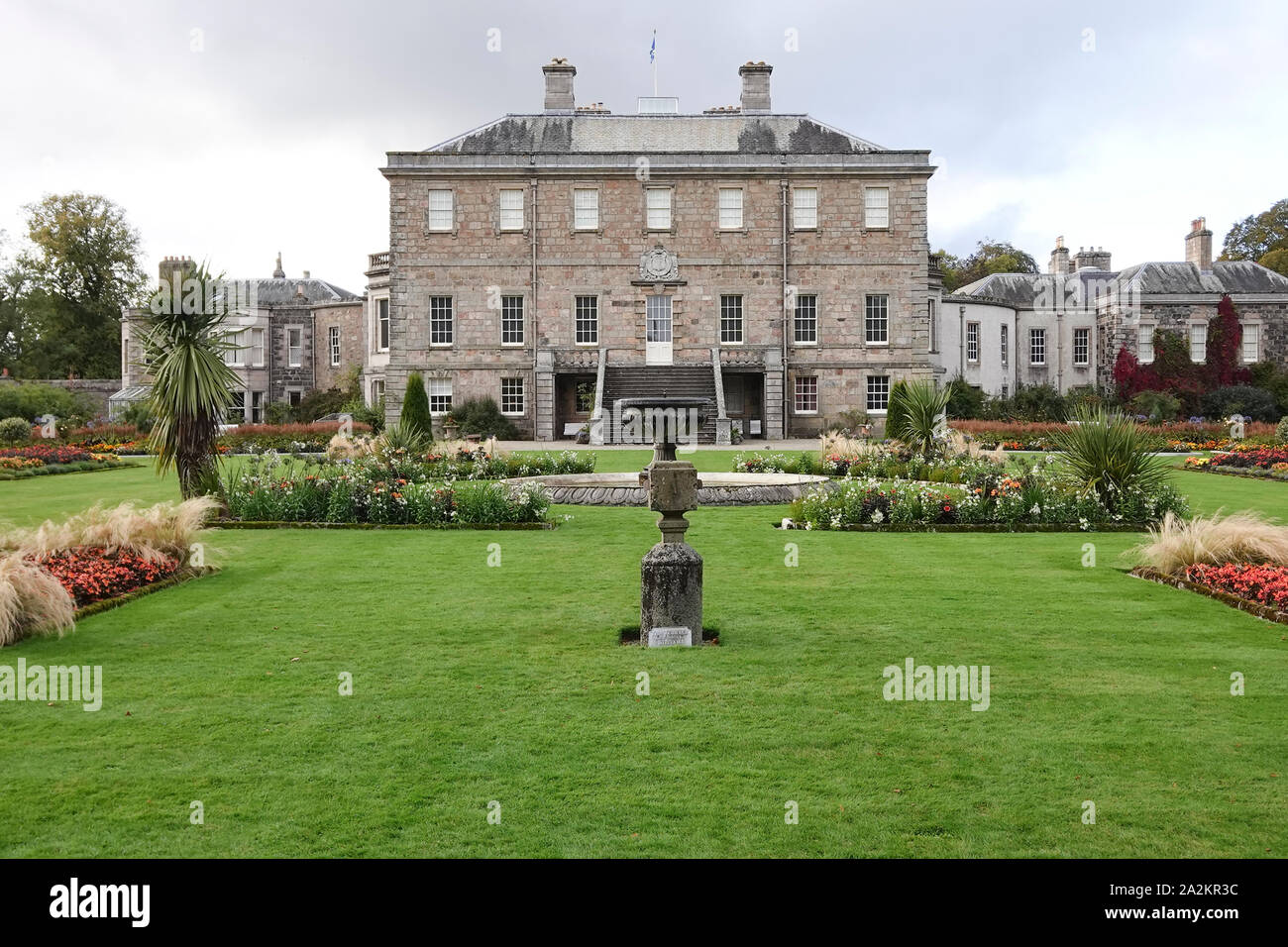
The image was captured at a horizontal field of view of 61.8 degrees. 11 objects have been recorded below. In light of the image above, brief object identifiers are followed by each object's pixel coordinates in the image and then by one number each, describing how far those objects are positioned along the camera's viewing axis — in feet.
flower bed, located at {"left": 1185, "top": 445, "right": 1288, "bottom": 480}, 76.48
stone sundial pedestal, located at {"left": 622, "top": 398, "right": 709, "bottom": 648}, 25.85
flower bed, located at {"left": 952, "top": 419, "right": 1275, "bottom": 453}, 106.83
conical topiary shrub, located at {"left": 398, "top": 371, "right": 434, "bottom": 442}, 90.68
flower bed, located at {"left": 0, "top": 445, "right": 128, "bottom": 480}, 81.41
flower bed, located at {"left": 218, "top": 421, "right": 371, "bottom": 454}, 105.40
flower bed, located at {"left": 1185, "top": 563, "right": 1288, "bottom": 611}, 30.25
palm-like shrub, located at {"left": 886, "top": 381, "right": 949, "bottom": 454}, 72.54
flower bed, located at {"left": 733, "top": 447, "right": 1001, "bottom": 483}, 63.36
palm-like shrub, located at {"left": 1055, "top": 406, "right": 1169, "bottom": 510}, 49.11
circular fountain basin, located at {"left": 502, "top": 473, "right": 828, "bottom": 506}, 57.53
